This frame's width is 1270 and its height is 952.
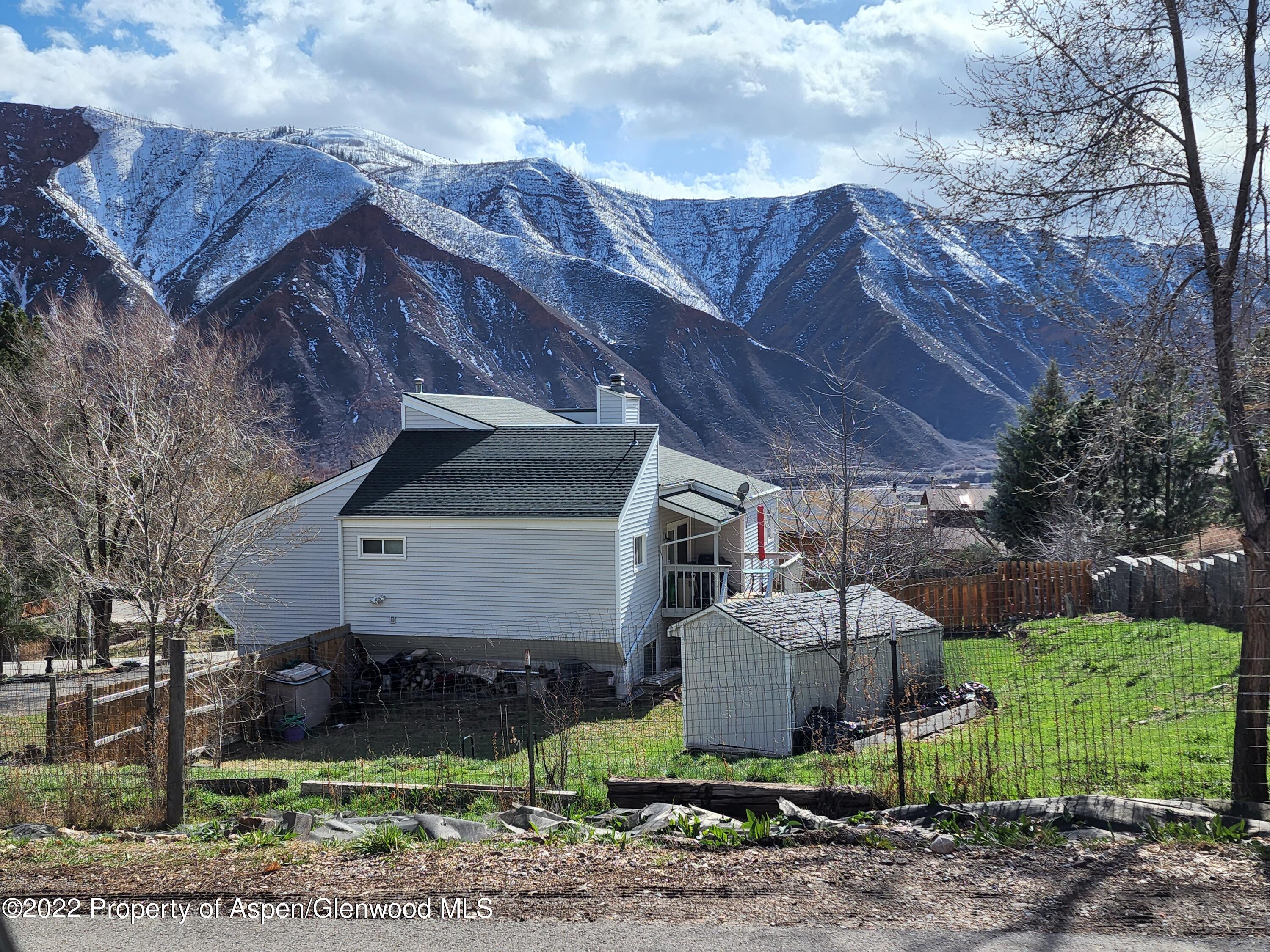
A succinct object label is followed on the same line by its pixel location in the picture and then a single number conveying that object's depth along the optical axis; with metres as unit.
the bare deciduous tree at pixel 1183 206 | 5.96
